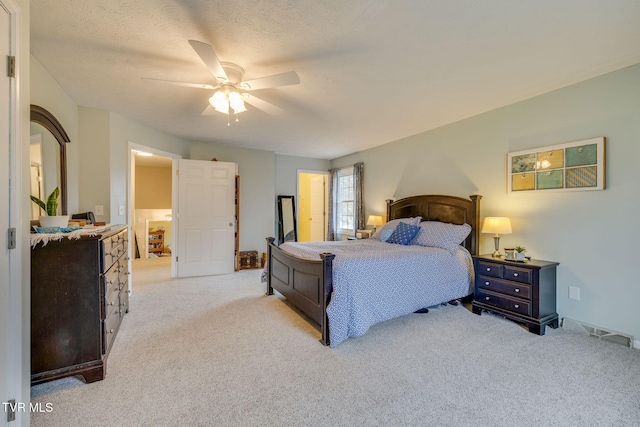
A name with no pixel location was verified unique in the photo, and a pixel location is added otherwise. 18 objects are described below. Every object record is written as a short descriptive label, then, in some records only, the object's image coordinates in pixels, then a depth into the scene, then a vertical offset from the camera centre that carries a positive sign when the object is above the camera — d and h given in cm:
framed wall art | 262 +49
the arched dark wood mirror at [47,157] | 218 +51
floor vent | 246 -115
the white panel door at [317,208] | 696 +13
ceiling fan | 196 +111
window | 612 +26
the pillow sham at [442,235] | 342 -29
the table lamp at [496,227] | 310 -16
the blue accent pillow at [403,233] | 374 -29
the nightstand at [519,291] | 271 -83
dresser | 176 -66
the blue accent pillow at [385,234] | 401 -32
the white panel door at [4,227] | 119 -7
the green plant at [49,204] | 214 +7
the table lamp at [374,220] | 500 -13
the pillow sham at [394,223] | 404 -16
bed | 249 -67
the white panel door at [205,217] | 475 -8
